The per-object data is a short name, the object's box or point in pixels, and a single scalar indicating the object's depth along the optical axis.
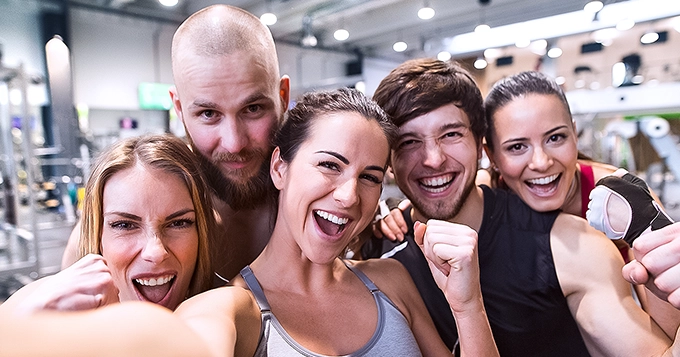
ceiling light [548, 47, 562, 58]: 10.89
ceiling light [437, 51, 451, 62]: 11.59
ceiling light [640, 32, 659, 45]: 9.90
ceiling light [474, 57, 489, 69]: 11.60
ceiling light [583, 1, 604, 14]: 8.04
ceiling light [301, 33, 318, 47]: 9.09
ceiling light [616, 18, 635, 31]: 8.81
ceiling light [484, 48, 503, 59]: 11.68
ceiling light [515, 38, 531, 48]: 10.30
